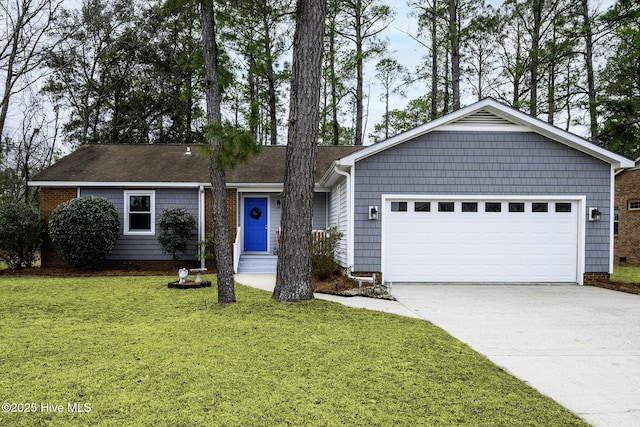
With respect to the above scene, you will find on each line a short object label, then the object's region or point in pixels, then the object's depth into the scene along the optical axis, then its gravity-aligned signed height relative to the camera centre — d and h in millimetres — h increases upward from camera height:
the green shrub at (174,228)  12797 -256
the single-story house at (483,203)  10625 +413
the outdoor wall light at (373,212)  10477 +177
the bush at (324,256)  10796 -877
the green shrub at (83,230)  12023 -294
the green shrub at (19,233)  12086 -392
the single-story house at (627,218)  17094 +83
